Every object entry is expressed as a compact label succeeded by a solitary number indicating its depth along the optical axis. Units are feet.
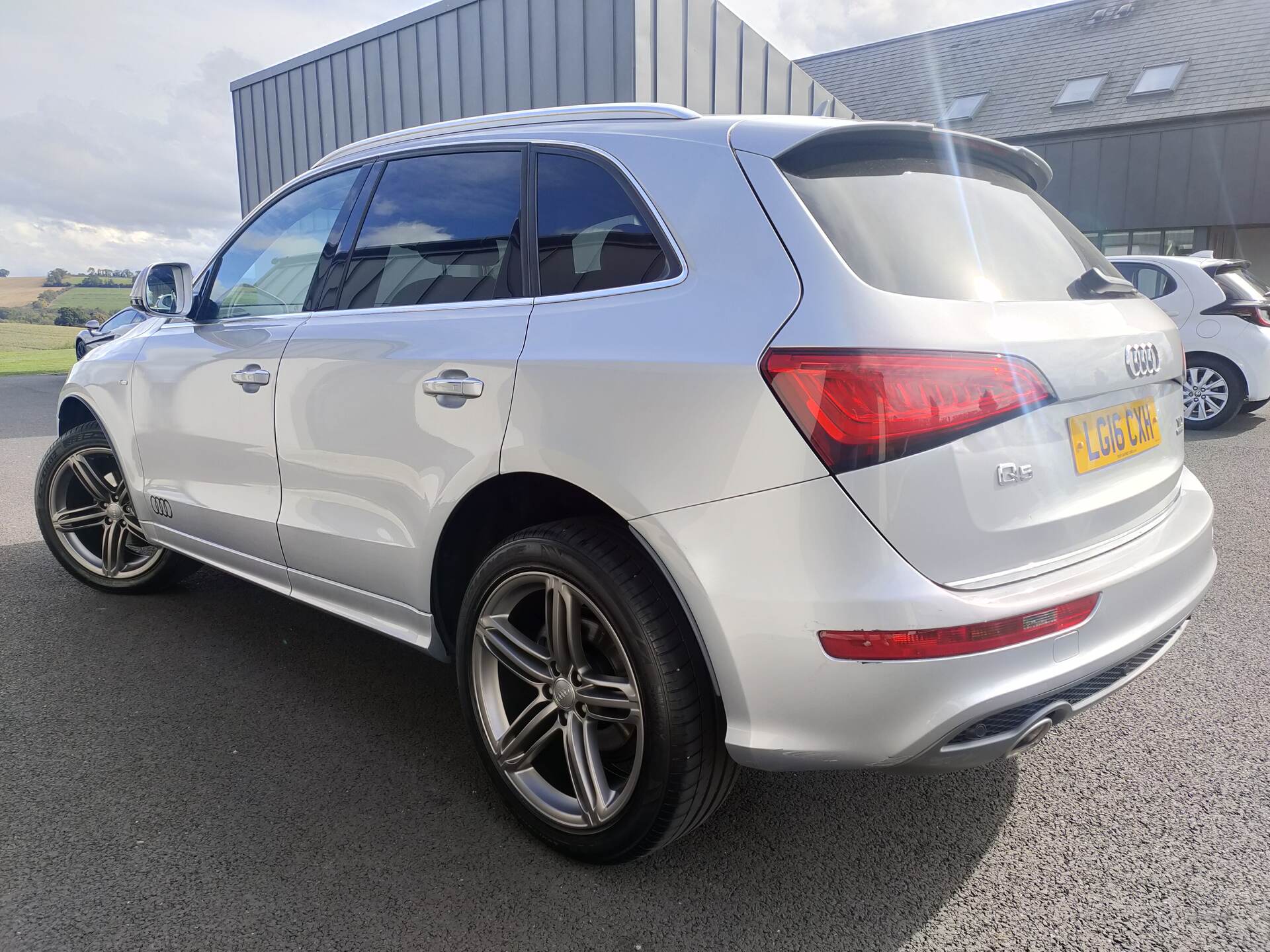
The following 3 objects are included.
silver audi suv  5.39
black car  36.47
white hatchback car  26.16
